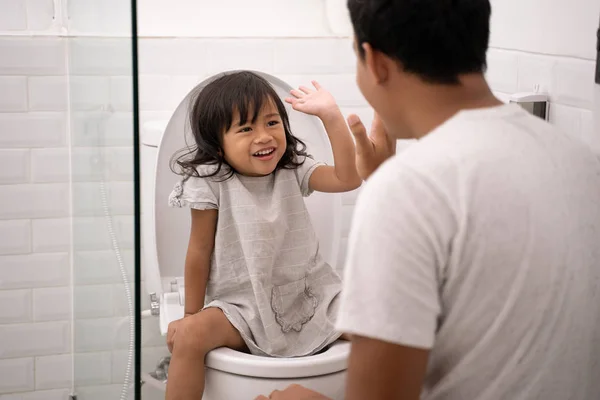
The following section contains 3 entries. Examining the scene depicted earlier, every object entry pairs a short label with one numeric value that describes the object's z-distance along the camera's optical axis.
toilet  1.52
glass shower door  0.93
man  0.80
